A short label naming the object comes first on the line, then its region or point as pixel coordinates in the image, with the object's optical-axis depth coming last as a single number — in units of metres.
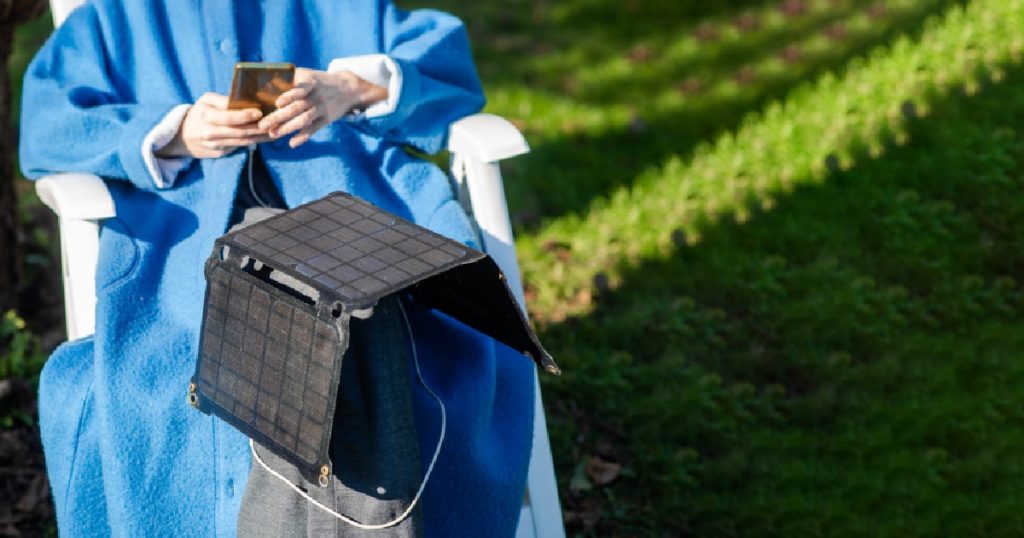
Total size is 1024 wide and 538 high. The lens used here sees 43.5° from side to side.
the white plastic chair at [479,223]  2.42
